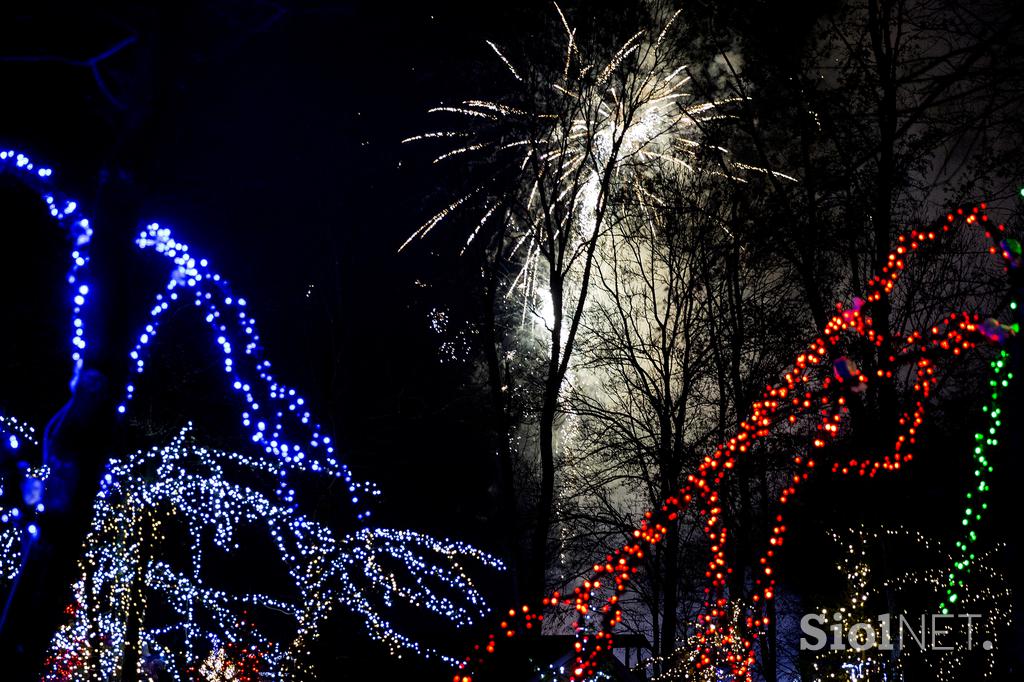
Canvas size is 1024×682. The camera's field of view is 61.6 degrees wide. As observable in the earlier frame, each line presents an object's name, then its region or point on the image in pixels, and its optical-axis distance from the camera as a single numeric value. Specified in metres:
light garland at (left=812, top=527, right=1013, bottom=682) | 13.19
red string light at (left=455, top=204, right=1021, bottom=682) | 6.23
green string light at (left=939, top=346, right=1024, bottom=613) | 6.29
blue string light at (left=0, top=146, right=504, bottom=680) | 6.93
